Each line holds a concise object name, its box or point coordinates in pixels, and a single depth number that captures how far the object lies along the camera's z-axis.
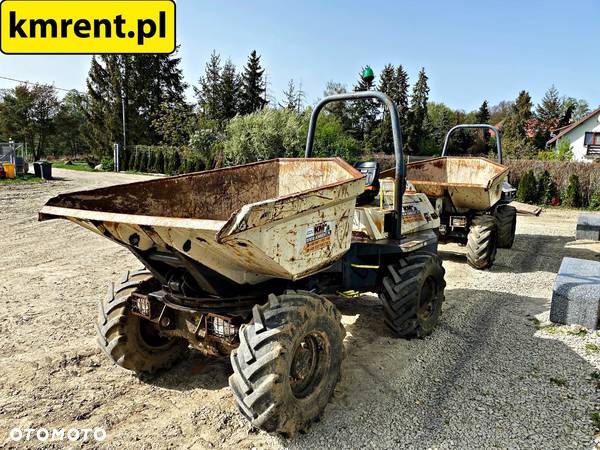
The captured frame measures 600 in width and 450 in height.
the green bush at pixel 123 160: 32.72
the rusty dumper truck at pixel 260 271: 2.66
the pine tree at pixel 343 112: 50.00
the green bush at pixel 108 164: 33.06
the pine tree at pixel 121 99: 40.38
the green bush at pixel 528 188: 18.42
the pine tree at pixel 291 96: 39.38
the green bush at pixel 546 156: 30.81
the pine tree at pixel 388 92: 44.40
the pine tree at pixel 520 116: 48.81
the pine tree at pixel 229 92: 43.91
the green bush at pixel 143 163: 31.42
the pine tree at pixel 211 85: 44.25
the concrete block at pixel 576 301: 4.95
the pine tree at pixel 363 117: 50.06
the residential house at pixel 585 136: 34.22
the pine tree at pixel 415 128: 46.47
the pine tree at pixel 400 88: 51.50
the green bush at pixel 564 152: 29.39
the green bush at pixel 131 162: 32.40
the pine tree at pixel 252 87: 45.66
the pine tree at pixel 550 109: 54.91
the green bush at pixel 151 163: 30.77
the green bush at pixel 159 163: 30.44
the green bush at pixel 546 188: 18.36
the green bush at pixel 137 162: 31.89
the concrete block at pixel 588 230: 9.82
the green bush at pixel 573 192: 17.73
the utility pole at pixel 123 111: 37.94
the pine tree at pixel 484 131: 51.56
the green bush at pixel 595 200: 17.48
